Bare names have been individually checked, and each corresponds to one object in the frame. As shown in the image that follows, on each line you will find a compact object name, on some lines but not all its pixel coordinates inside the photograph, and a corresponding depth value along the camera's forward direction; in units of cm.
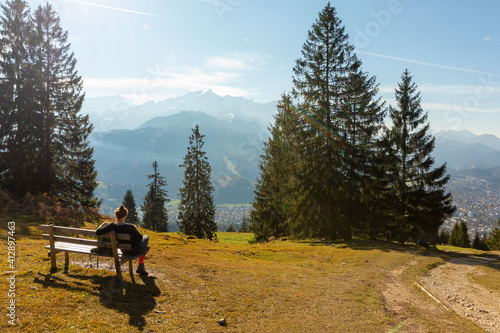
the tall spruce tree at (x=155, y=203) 5275
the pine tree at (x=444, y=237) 7794
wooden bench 708
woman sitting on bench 725
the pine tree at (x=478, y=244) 6841
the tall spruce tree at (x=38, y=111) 2272
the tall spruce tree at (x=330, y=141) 2397
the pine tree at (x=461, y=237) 6638
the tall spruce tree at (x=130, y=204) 6701
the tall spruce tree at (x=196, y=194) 3728
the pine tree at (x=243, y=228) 10416
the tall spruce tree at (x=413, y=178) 2559
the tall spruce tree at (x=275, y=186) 2984
